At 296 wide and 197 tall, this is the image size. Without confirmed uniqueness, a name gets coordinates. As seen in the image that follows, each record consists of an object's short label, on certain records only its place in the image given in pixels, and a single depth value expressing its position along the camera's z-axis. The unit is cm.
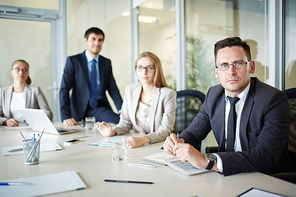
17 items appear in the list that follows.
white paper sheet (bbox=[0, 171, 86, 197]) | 85
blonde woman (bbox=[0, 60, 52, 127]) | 284
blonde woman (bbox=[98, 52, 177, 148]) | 196
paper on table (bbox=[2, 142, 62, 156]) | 139
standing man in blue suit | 327
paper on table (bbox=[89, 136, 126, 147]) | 156
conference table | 87
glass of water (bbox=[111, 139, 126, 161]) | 125
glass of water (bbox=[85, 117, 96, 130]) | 223
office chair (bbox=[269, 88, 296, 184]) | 140
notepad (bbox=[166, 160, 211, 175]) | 104
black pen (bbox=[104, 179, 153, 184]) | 93
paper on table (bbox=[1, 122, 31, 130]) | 232
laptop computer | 190
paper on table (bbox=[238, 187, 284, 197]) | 82
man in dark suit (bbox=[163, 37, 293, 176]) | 109
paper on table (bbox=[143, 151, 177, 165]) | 119
